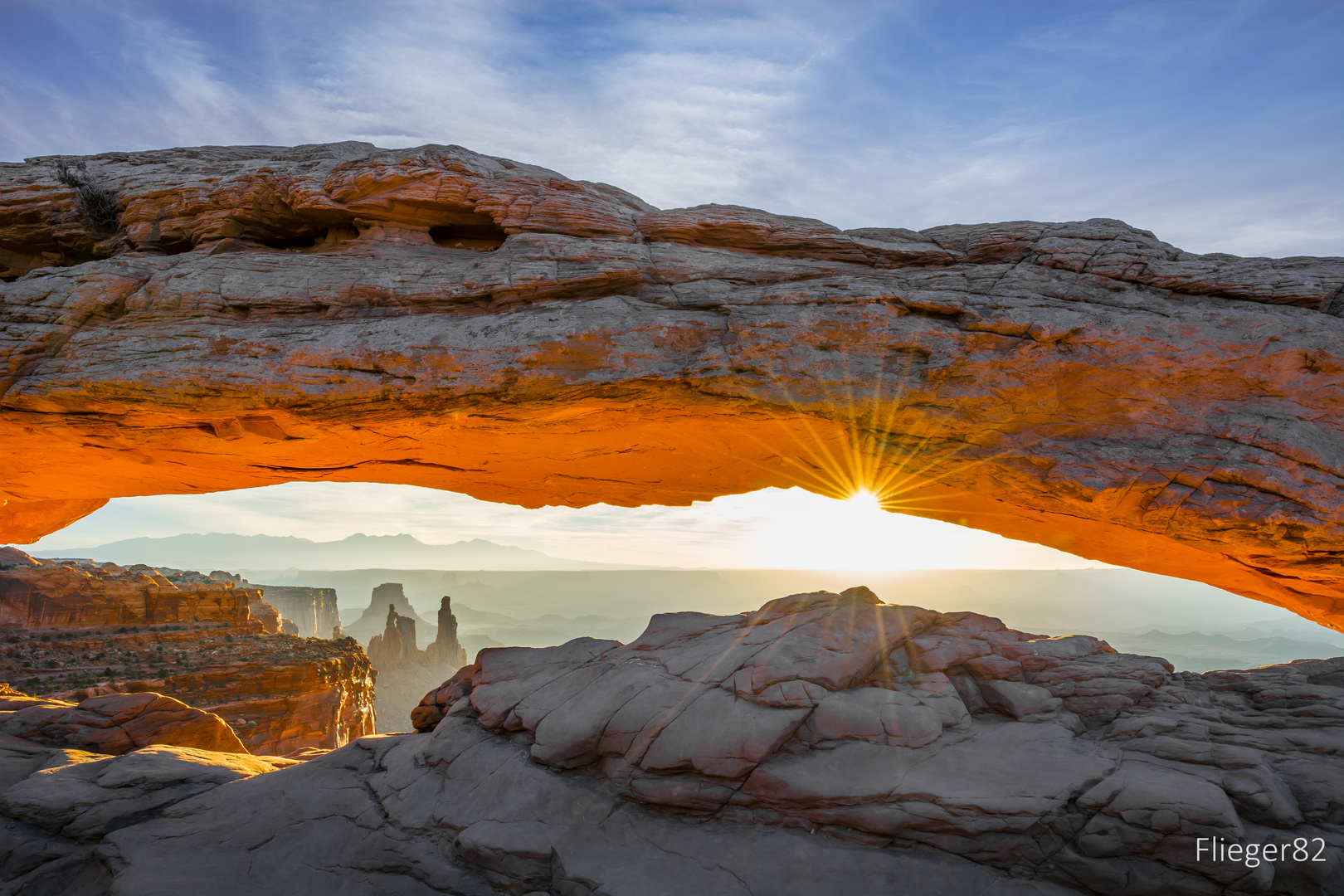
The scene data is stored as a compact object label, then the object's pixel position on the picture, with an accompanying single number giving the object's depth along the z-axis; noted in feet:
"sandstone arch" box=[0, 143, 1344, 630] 38.88
